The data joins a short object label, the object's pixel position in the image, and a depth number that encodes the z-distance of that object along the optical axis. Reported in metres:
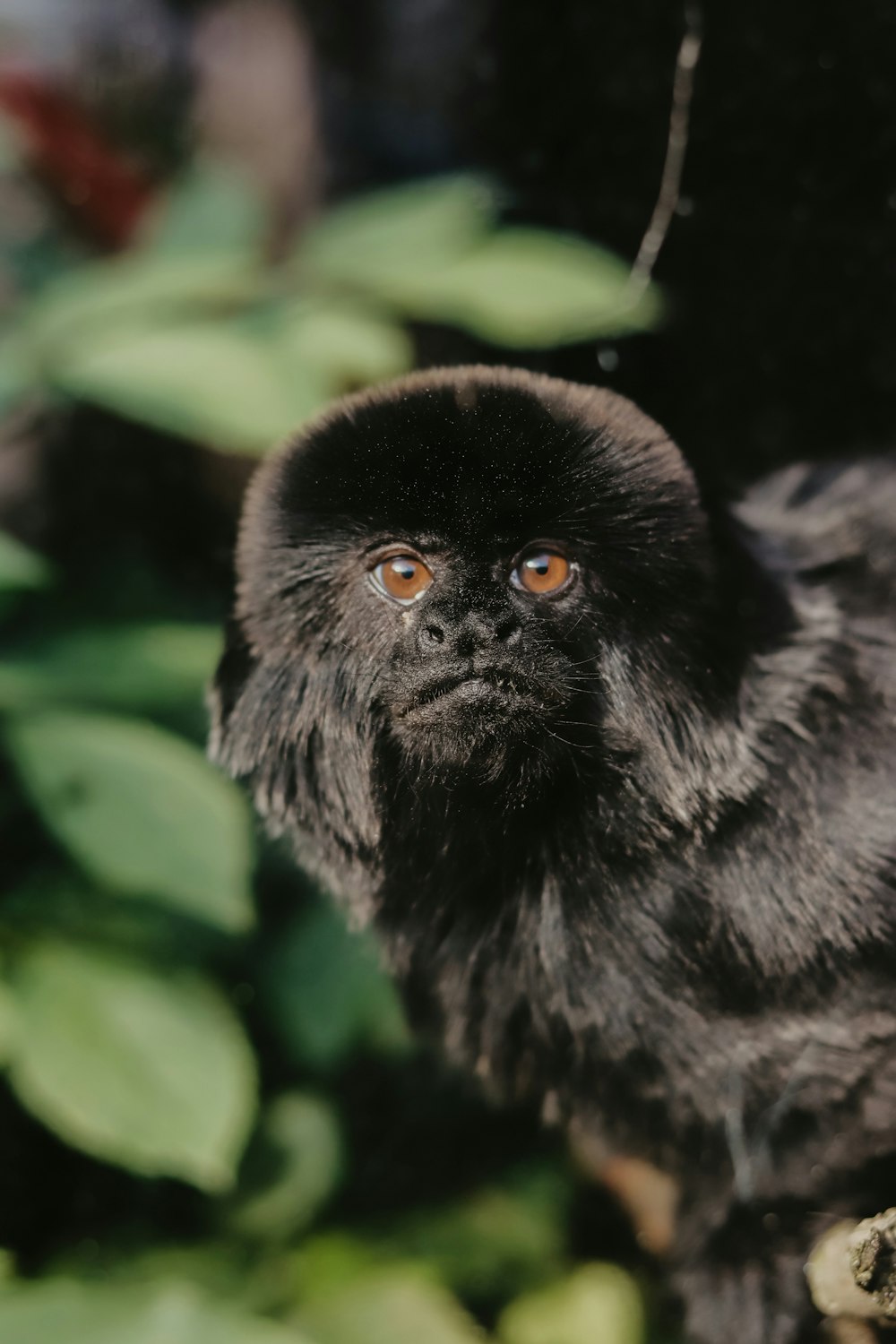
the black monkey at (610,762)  0.36
